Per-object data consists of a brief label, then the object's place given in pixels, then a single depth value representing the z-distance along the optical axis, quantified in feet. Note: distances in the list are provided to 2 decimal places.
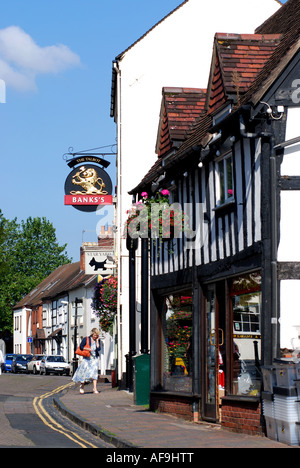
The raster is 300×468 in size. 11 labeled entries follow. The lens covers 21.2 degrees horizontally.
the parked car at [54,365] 170.60
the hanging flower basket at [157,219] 52.44
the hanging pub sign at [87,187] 90.63
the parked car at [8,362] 205.50
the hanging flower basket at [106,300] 97.09
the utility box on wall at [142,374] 62.54
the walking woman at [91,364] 76.07
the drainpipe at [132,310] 79.82
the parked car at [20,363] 192.13
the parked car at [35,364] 179.22
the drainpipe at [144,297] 70.85
